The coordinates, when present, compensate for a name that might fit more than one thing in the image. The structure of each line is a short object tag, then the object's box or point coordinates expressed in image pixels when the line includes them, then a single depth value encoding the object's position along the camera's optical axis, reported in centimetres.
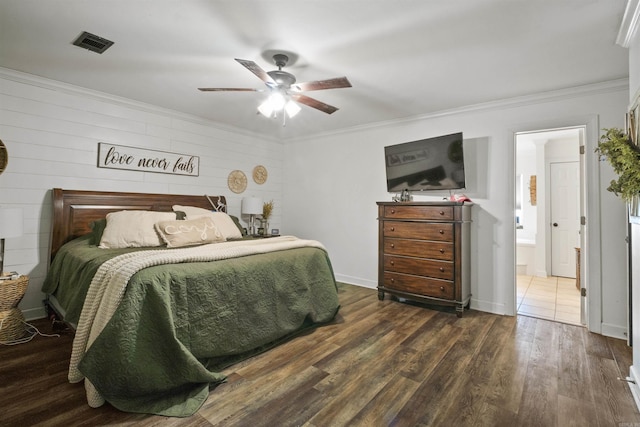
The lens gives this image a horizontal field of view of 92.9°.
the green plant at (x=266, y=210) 507
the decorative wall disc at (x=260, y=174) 508
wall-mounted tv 355
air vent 225
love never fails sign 349
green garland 174
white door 522
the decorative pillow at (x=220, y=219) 366
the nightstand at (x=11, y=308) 250
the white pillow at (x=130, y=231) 291
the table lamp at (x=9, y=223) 249
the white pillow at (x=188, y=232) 297
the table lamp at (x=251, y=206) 470
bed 175
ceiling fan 233
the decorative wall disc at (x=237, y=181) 473
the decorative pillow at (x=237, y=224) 425
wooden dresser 335
